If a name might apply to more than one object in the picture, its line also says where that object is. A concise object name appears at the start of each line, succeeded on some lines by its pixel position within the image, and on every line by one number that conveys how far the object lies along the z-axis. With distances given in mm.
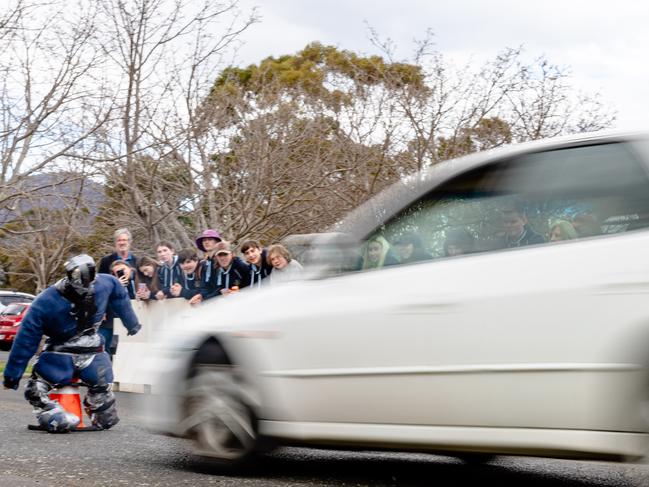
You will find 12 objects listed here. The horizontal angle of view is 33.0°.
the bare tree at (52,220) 15664
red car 30375
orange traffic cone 8703
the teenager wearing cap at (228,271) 11516
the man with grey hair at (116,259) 12242
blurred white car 4711
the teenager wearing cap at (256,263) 11461
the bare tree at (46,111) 14750
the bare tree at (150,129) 15250
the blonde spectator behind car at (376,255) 5590
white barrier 12773
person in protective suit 8359
